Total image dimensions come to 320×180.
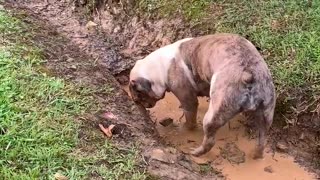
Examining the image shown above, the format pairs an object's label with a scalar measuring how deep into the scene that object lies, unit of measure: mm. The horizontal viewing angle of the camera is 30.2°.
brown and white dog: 4891
